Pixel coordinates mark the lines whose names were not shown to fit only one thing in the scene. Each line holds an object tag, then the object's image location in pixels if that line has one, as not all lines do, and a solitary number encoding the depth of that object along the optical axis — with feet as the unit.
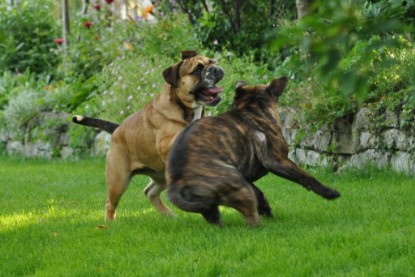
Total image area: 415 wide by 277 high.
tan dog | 47.26
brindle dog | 36.73
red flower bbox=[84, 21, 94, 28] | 122.99
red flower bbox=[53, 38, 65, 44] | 130.82
